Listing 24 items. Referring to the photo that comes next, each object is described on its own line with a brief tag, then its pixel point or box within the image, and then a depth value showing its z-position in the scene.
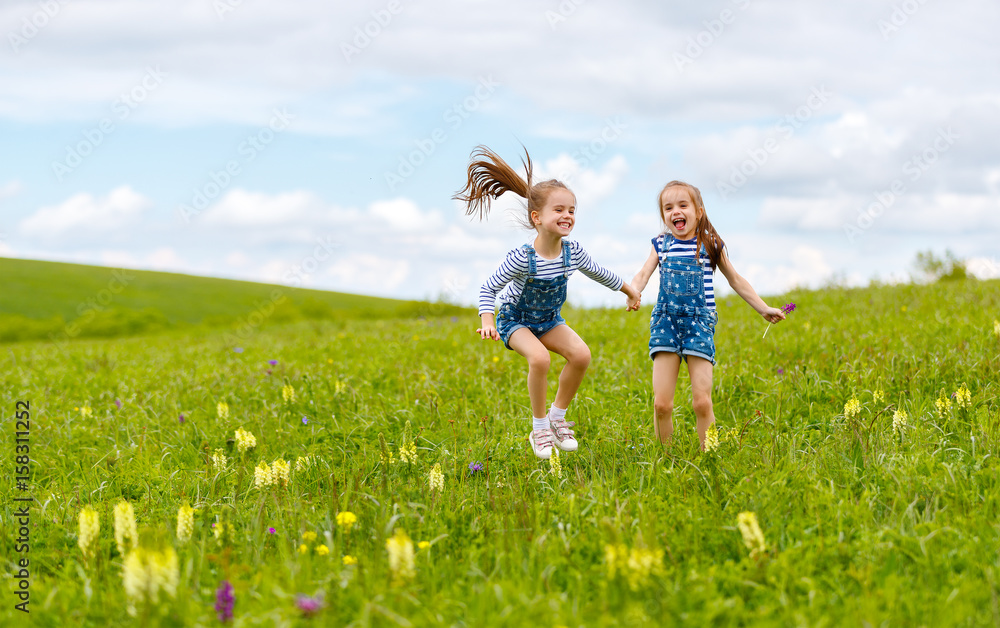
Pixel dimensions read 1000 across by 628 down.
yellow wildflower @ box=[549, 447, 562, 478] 4.82
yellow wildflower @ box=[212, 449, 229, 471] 5.60
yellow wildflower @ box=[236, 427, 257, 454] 5.88
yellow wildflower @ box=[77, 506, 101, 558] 3.54
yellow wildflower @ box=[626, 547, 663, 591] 3.07
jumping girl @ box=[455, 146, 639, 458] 5.45
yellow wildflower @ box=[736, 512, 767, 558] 3.37
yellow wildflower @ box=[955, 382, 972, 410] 5.46
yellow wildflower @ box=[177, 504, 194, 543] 3.83
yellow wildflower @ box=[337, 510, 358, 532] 3.83
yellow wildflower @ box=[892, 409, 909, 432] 5.11
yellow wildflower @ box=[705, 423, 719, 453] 4.80
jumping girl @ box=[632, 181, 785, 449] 5.34
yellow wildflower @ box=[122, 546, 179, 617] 2.92
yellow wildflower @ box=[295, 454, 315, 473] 5.36
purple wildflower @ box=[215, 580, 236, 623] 3.05
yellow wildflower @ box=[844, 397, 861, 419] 5.32
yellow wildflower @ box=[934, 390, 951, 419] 5.36
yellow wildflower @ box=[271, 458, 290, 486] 4.72
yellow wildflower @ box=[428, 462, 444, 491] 4.42
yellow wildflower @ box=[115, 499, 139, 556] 3.48
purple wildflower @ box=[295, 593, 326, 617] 2.89
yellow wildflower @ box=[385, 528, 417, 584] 3.13
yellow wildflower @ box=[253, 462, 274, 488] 4.73
